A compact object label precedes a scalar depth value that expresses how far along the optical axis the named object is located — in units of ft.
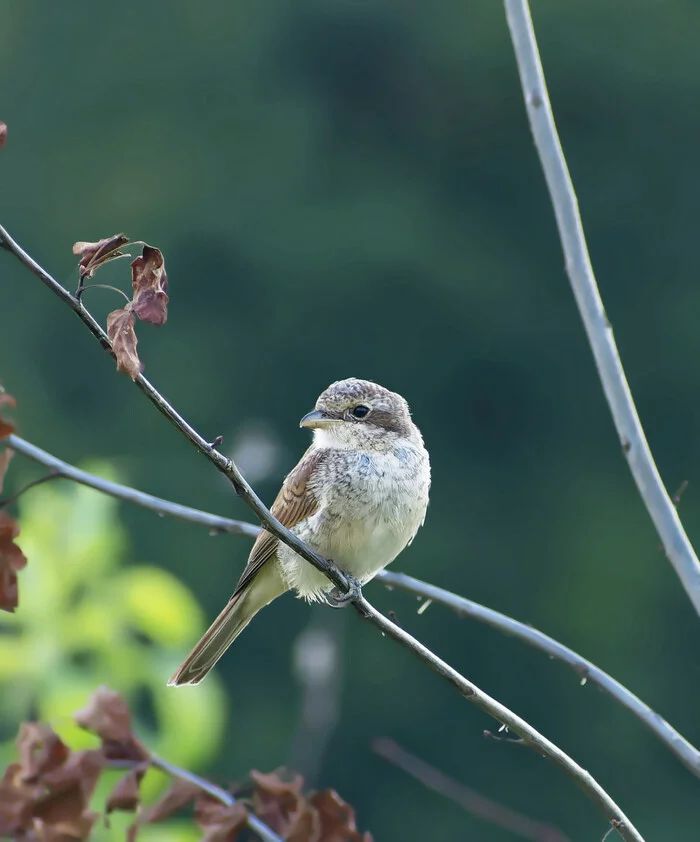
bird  24.31
